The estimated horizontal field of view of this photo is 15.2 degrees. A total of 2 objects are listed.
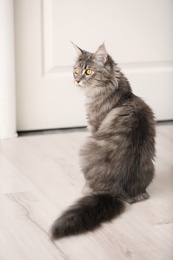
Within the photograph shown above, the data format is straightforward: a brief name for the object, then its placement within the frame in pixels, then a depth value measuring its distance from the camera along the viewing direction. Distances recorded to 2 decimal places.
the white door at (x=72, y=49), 3.35
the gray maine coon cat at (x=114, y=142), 2.49
